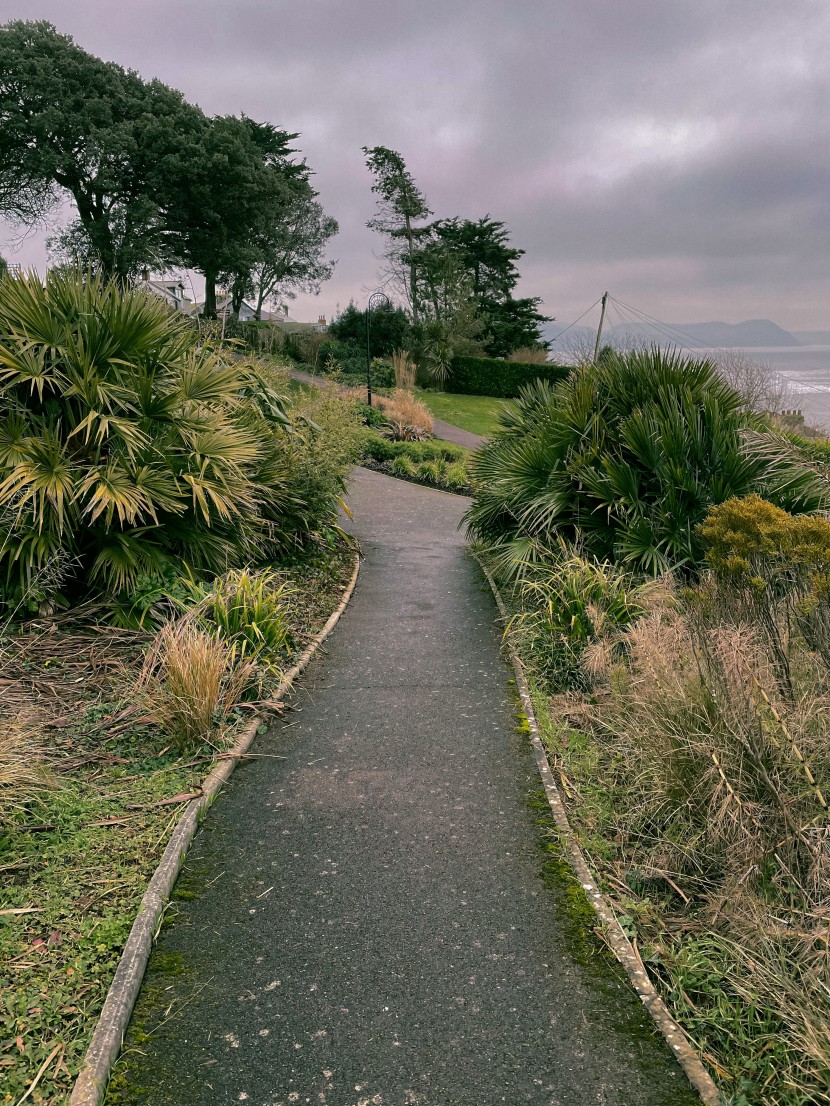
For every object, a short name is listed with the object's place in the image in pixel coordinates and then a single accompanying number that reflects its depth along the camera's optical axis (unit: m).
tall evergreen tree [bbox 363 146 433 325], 40.81
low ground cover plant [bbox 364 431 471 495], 15.61
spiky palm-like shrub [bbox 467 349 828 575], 6.80
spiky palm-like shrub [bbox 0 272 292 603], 5.88
